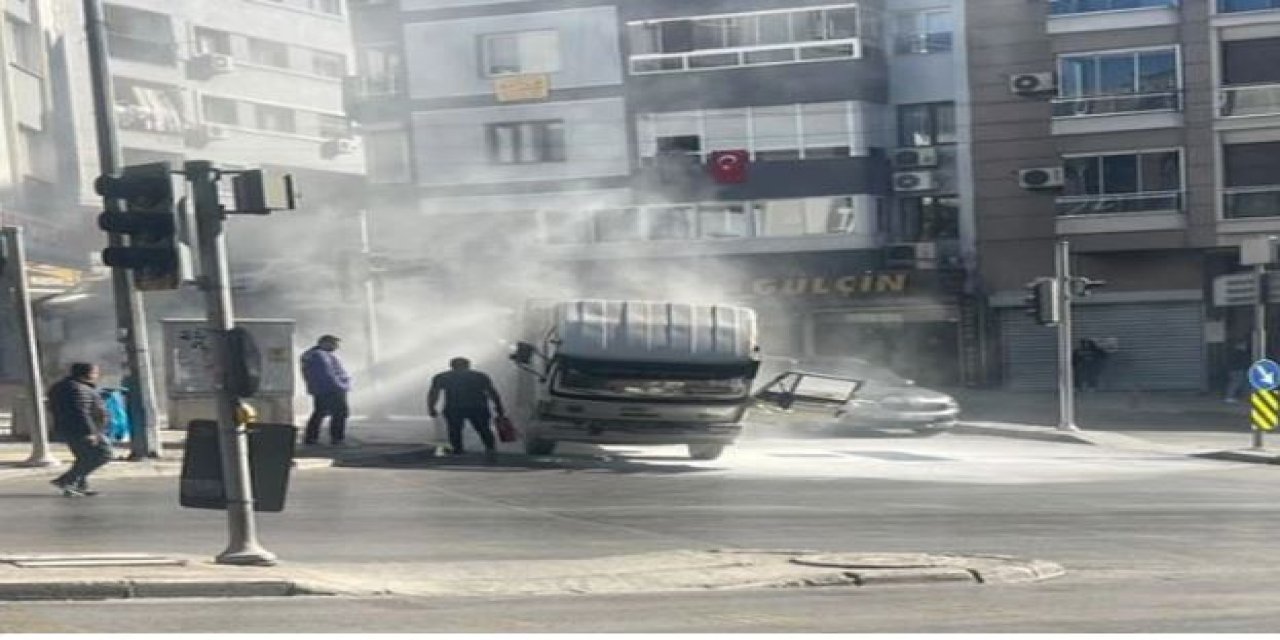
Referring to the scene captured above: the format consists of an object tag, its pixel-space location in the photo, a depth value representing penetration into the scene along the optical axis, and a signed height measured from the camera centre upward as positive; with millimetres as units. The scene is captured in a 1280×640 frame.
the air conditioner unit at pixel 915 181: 37219 -620
